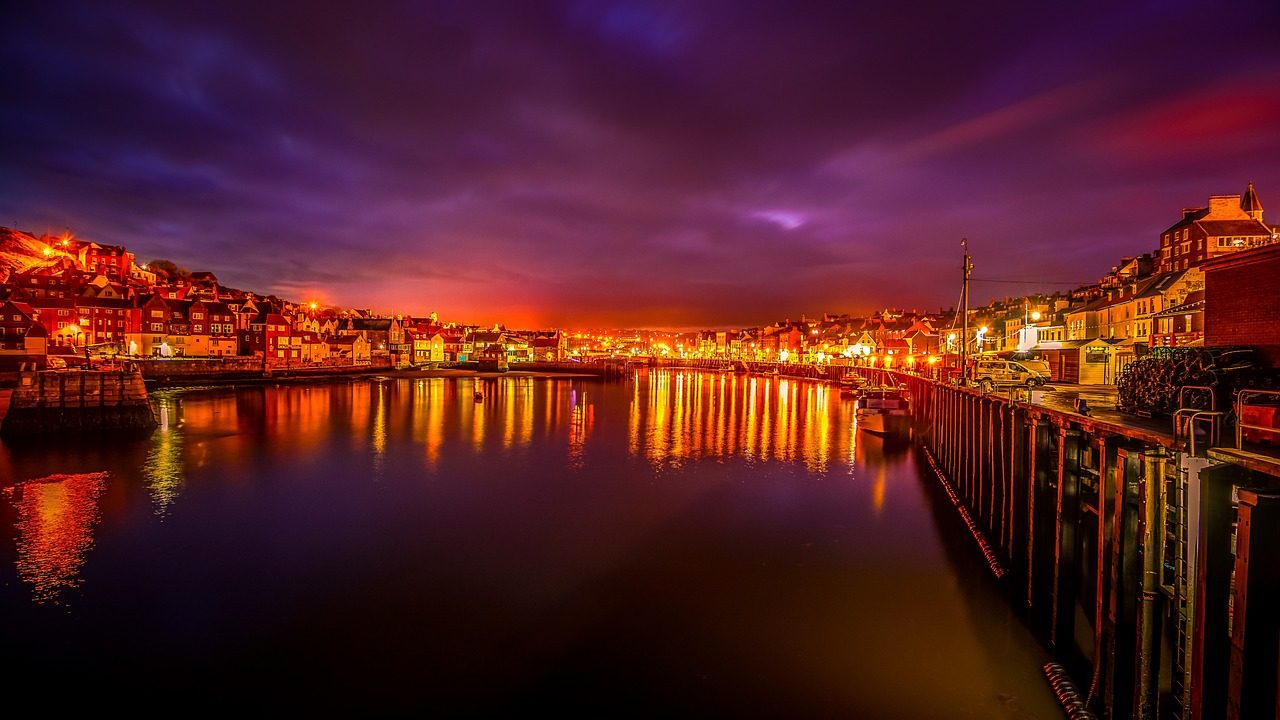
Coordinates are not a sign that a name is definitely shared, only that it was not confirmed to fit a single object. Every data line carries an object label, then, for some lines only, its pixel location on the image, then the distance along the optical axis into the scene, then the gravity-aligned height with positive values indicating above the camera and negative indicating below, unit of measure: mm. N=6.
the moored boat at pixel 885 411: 42344 -4661
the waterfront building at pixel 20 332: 60062 +1118
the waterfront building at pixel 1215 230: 58031 +13615
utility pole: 30688 +1573
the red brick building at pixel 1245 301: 12156 +1310
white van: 27508 -1143
